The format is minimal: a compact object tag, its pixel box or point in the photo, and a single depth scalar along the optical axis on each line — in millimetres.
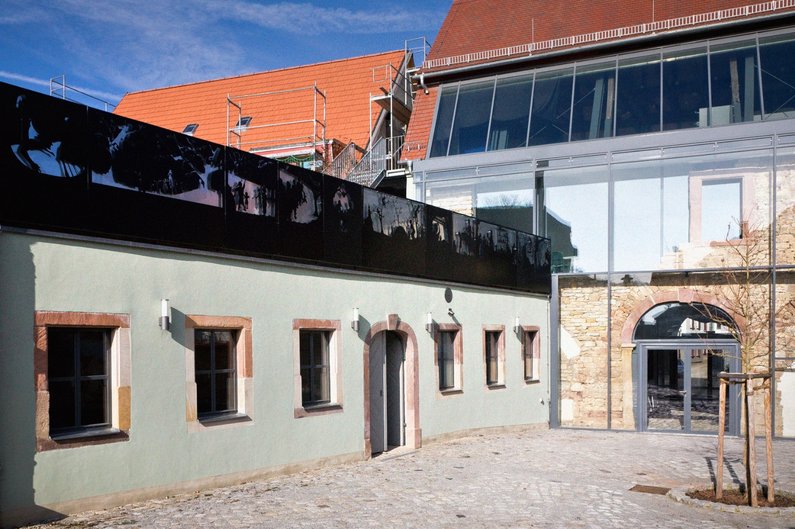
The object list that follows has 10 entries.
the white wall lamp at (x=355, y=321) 11766
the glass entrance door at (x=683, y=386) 16438
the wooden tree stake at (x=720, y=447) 9195
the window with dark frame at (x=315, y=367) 11023
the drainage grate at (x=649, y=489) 10000
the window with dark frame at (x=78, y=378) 7656
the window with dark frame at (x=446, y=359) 14418
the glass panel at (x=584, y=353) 17484
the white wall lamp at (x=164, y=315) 8648
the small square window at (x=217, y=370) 9070
